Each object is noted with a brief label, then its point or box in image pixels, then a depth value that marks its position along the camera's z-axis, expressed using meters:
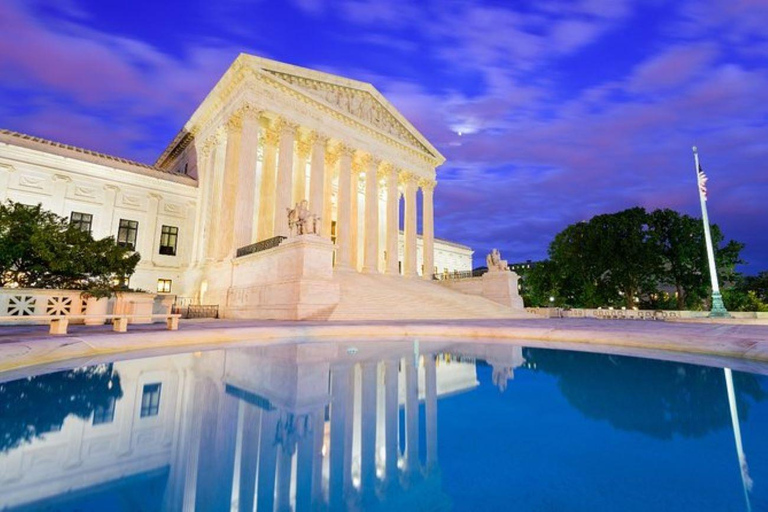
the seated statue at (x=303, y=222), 18.66
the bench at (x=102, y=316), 8.02
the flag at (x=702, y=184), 23.97
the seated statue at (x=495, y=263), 29.03
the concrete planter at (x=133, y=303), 12.70
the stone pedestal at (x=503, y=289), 27.81
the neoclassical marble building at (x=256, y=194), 20.42
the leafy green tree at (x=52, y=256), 12.11
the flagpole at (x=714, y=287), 24.11
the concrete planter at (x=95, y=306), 12.52
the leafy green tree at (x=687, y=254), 35.66
